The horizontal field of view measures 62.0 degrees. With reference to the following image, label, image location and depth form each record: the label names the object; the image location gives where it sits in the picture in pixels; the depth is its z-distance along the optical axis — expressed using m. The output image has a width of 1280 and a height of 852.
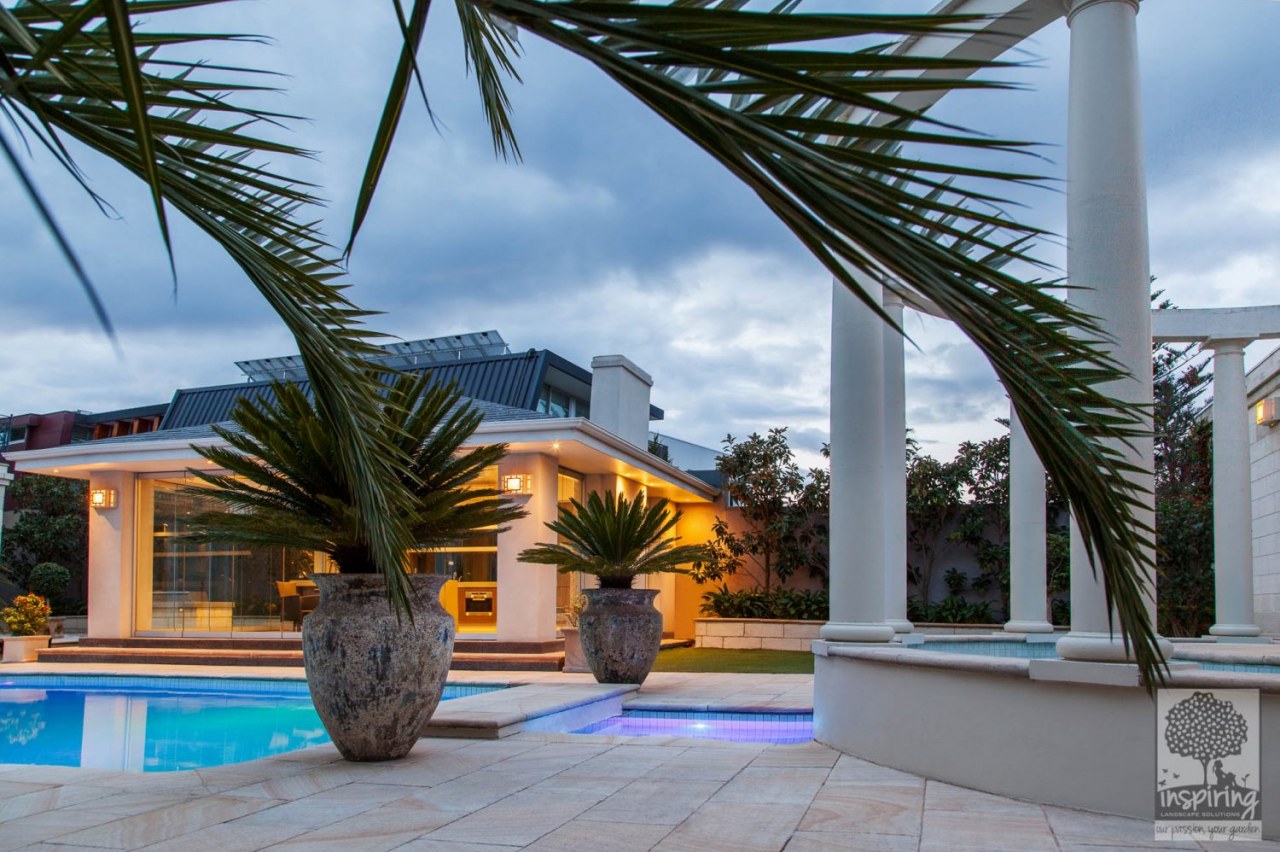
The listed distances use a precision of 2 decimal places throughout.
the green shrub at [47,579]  21.19
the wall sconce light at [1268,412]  12.33
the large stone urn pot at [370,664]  6.04
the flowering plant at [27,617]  15.77
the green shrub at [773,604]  16.66
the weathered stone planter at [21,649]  15.47
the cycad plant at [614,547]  10.89
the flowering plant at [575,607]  13.82
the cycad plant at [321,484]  6.16
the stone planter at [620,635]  10.62
